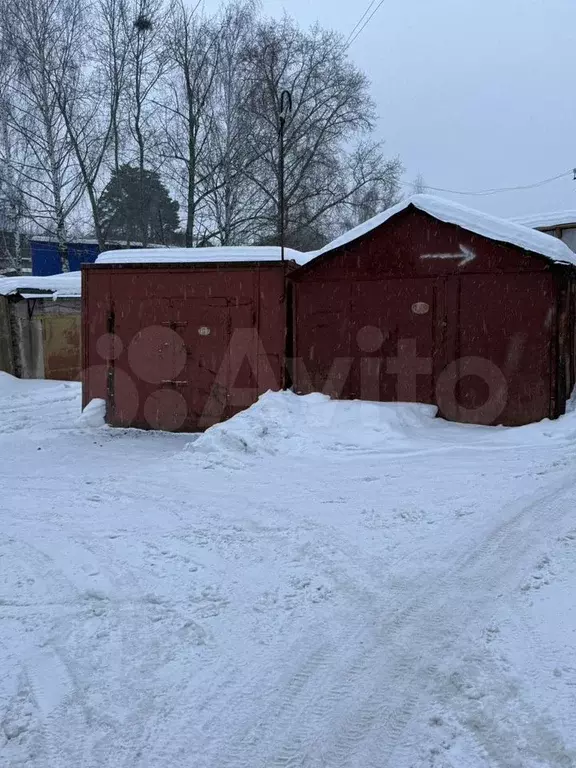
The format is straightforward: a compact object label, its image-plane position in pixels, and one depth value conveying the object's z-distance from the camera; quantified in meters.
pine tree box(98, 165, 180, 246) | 26.88
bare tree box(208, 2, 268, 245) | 26.84
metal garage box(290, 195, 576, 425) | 8.57
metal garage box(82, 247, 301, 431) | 10.22
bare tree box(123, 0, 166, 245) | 26.06
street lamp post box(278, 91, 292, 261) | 10.02
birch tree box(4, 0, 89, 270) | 23.00
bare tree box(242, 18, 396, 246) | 27.42
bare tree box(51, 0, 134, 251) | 23.81
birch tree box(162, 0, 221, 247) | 26.80
